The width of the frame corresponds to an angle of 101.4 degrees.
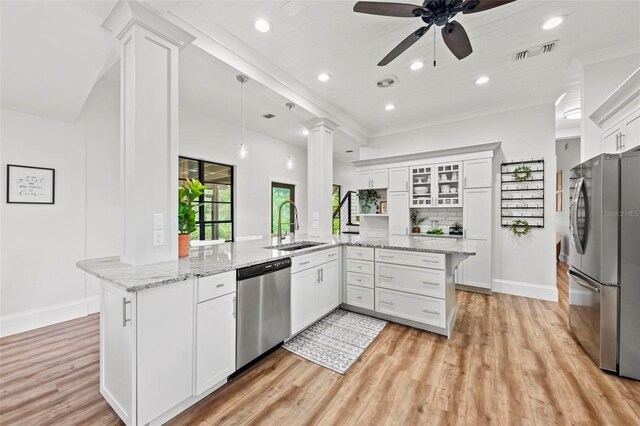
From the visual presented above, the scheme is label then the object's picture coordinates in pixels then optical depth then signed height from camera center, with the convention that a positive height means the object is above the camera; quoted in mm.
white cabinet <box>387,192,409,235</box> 4980 -6
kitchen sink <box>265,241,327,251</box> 3020 -419
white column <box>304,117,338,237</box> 4062 +518
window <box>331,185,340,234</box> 8644 +293
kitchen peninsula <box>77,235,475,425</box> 1519 -760
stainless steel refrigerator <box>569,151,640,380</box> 2053 -401
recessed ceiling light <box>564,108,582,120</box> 4520 +1760
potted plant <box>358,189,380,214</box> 5609 +272
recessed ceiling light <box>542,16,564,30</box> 2371 +1761
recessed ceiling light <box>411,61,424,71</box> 3090 +1757
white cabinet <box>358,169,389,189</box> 5223 +669
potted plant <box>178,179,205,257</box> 2361 -11
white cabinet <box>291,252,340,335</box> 2643 -922
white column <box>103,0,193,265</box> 1911 +607
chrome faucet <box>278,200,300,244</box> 3234 -202
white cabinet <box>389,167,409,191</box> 4980 +636
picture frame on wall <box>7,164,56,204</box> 2873 +292
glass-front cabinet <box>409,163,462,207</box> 4492 +477
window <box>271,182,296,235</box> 6242 +272
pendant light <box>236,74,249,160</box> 2878 +1476
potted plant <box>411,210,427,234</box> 5119 -161
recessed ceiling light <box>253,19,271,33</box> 2369 +1716
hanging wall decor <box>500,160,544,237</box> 4098 +265
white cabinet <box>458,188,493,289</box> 4184 -359
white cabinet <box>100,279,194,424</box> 1493 -845
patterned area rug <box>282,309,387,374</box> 2363 -1326
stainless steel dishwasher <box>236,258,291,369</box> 2068 -839
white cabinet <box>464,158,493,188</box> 4195 +641
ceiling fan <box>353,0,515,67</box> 1837 +1459
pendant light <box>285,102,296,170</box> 3564 +1459
